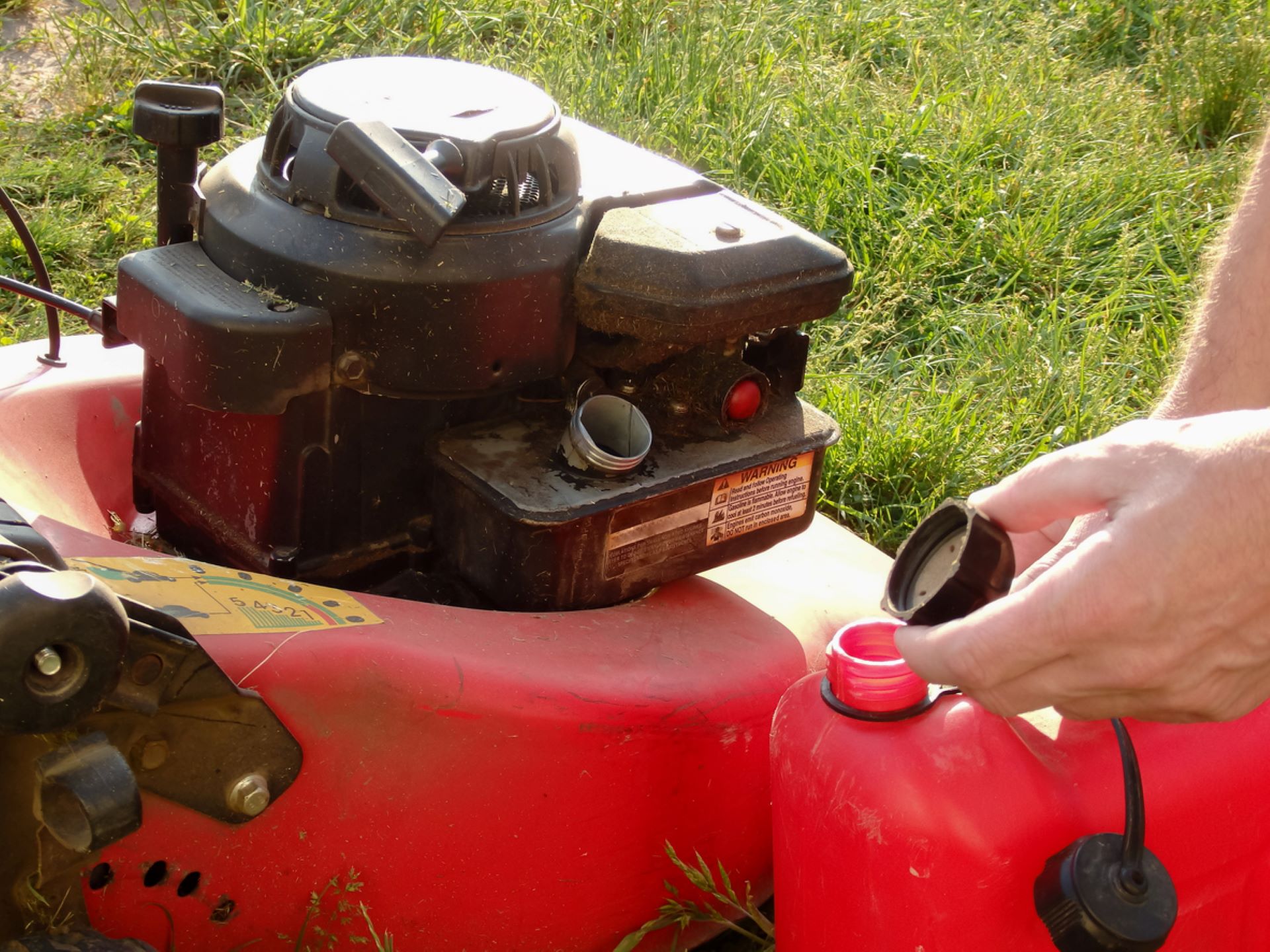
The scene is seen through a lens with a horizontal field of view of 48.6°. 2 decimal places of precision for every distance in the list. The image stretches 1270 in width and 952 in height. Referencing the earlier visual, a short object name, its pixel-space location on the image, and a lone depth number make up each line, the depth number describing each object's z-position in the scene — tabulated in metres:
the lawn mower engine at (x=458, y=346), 1.02
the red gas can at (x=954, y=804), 0.92
